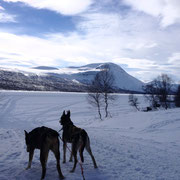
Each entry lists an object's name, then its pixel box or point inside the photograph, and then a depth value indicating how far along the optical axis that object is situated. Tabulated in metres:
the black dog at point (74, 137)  5.31
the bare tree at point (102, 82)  27.11
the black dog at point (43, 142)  4.56
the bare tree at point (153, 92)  44.21
